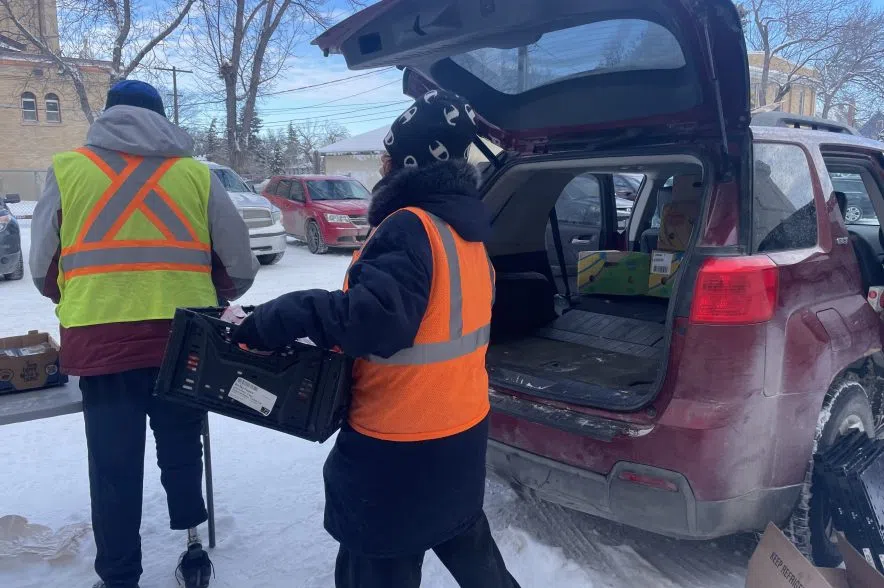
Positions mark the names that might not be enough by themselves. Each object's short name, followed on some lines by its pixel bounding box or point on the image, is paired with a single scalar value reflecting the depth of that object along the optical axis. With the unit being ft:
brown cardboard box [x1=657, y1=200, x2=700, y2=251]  15.17
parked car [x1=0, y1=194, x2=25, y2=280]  31.71
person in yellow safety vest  8.06
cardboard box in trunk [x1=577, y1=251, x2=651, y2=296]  16.67
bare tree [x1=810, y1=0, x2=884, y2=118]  91.86
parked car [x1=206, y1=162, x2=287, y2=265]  38.01
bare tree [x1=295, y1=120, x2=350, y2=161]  195.75
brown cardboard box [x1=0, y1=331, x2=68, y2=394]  8.97
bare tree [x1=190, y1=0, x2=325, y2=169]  69.46
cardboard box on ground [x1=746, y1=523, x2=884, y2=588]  7.02
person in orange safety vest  5.81
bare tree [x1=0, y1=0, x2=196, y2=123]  62.03
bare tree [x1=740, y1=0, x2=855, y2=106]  91.86
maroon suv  8.11
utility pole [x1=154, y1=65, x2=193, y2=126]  123.13
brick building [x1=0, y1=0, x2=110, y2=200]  118.42
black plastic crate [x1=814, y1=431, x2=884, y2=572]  8.63
